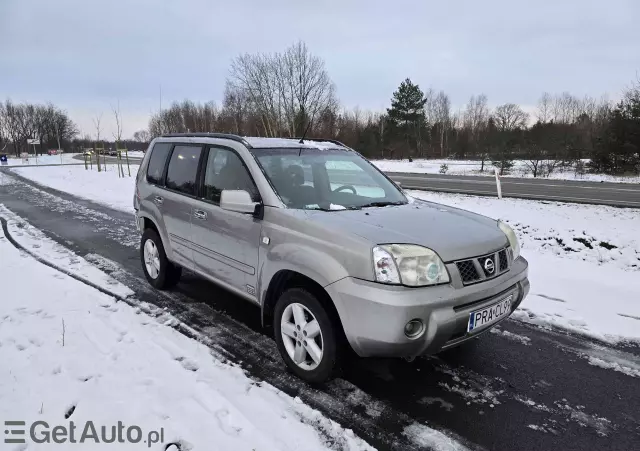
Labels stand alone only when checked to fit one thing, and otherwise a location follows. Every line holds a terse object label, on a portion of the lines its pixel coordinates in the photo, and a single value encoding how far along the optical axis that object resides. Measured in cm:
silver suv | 264
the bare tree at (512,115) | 6125
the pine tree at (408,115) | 5659
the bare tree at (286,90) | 2769
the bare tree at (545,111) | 6919
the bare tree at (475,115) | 7281
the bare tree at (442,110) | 6769
